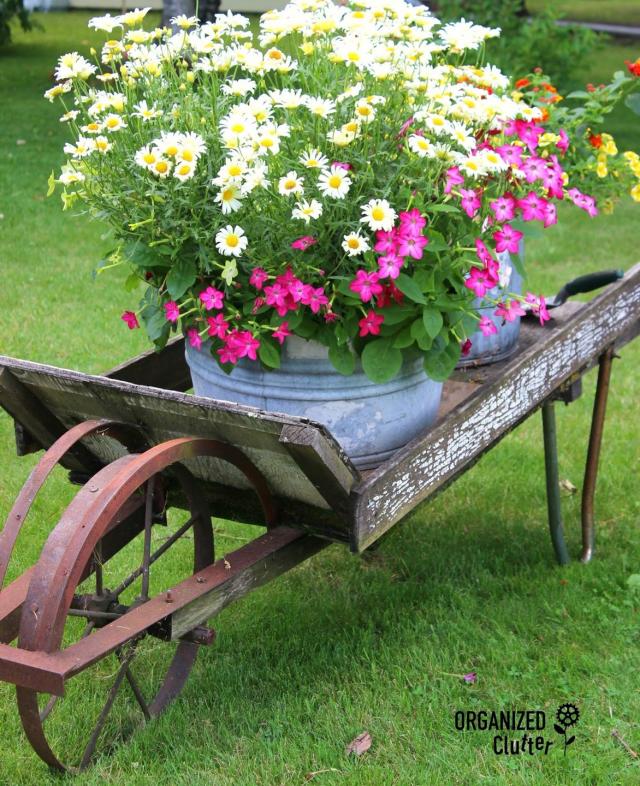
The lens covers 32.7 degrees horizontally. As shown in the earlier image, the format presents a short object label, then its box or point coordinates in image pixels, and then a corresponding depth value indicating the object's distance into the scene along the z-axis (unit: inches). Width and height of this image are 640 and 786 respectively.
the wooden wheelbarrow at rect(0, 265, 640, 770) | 73.7
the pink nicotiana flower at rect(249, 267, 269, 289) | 80.1
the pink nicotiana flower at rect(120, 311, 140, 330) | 90.9
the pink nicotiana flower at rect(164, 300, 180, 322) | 82.7
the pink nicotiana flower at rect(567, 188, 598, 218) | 95.9
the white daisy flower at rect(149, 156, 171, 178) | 76.8
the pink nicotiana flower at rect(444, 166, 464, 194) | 80.2
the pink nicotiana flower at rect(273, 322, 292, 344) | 81.1
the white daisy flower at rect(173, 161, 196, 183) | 76.8
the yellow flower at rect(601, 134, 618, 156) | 111.7
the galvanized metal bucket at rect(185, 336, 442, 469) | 85.7
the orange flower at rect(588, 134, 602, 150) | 113.4
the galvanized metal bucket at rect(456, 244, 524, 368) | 104.7
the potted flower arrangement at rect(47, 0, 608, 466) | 79.4
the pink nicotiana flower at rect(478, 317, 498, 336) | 87.7
